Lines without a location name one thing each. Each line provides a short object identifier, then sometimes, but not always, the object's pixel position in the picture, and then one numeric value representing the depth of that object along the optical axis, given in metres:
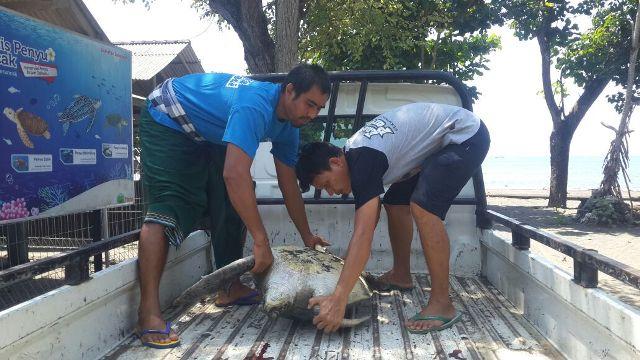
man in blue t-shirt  2.42
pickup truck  1.86
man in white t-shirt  2.40
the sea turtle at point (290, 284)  2.53
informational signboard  3.68
